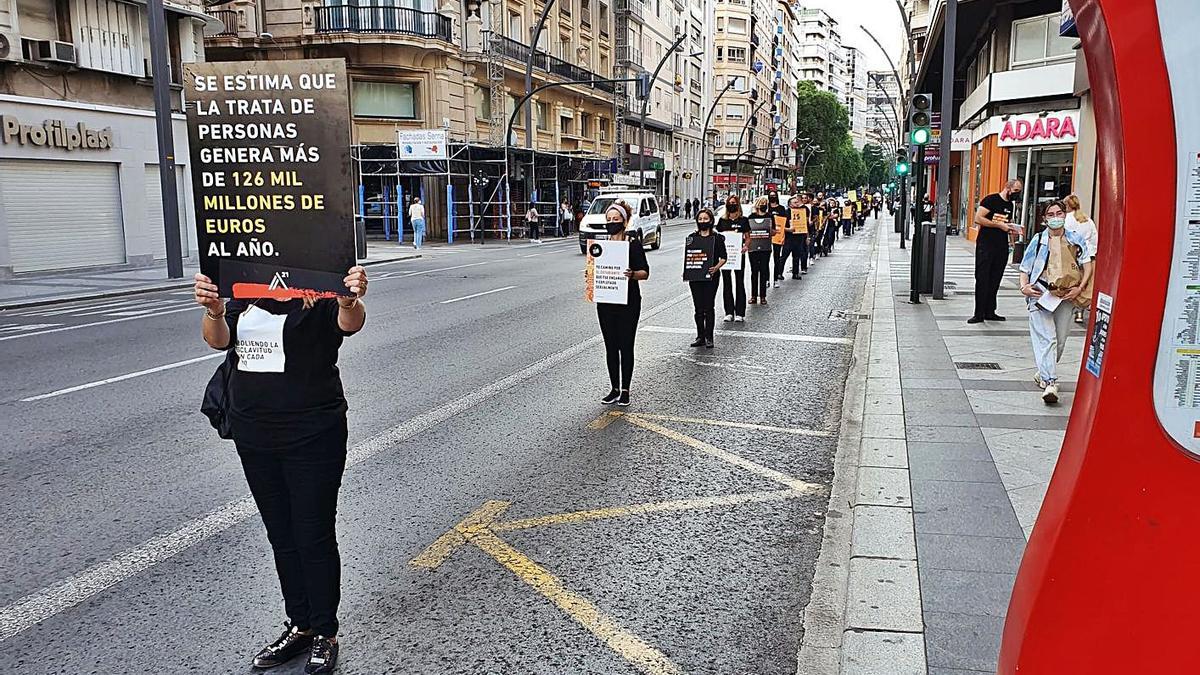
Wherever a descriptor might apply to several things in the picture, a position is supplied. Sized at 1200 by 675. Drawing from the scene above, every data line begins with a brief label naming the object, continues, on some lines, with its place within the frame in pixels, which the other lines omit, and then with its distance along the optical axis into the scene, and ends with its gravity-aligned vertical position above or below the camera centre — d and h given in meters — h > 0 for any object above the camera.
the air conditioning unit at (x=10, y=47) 20.01 +3.49
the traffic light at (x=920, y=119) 14.97 +1.30
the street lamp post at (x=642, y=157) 47.79 +2.35
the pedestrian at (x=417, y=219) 31.48 -0.45
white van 28.09 -0.45
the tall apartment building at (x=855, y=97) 189.00 +21.14
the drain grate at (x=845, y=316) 13.83 -1.72
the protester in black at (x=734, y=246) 12.50 -0.58
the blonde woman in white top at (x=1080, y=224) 7.60 -0.21
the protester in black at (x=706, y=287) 10.82 -0.98
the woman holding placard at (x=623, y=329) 8.02 -1.07
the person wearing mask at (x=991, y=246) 11.80 -0.60
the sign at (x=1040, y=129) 20.62 +1.58
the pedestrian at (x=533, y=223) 36.62 -0.73
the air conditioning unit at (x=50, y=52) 20.92 +3.56
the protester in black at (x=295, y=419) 3.44 -0.78
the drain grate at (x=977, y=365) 9.23 -1.64
